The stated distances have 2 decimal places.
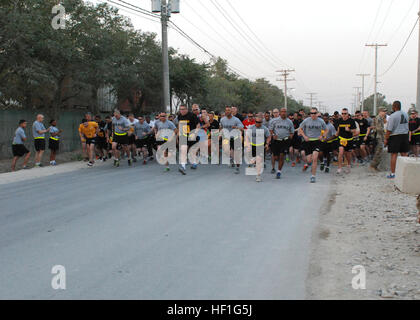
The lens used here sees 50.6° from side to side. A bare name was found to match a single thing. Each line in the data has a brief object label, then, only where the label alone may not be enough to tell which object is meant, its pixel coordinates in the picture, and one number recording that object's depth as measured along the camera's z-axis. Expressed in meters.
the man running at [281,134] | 12.97
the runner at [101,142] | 18.25
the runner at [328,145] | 14.19
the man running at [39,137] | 16.34
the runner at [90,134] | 16.42
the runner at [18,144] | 15.34
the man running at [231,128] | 14.39
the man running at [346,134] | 13.95
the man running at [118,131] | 15.72
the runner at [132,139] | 16.66
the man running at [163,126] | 14.44
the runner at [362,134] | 15.91
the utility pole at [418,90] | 21.92
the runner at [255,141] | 12.14
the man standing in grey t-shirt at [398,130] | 12.02
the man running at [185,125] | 13.63
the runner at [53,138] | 17.10
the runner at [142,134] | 16.72
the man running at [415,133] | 15.12
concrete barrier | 9.26
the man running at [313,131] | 12.76
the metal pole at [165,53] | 22.98
